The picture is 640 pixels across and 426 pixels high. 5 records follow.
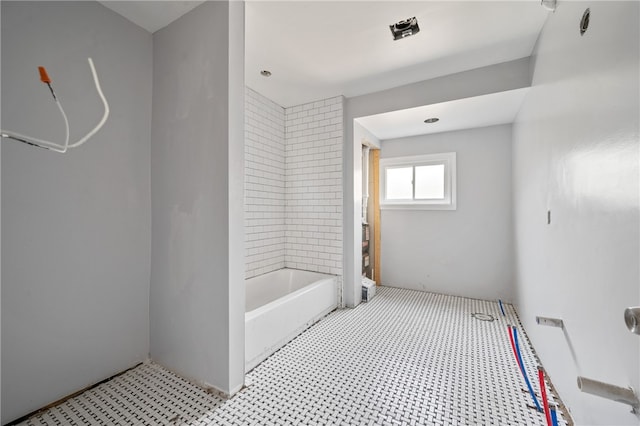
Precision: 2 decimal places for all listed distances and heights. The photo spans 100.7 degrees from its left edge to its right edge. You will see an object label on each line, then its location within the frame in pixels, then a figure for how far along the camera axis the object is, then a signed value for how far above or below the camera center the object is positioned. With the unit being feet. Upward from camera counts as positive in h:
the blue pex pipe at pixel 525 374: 5.07 -3.63
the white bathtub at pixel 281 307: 6.50 -2.93
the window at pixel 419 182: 11.75 +1.44
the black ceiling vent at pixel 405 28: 6.14 +4.39
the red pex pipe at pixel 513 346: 6.50 -3.56
